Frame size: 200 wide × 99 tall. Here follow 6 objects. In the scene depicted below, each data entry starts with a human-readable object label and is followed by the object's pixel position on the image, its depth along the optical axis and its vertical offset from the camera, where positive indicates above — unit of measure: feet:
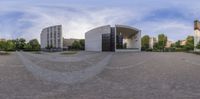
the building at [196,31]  87.02 +12.22
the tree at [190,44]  97.30 +2.77
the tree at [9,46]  105.66 +1.09
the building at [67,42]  159.89 +7.35
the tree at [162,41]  121.45 +6.65
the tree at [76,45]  138.39 +2.59
